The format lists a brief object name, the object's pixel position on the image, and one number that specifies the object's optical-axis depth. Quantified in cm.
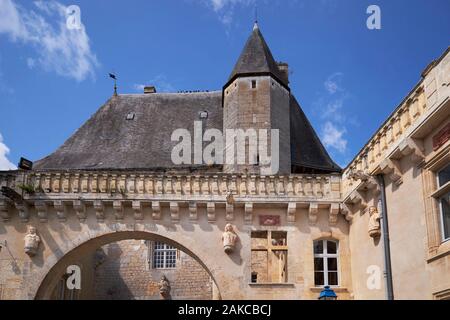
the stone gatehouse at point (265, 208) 934
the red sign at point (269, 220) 1316
